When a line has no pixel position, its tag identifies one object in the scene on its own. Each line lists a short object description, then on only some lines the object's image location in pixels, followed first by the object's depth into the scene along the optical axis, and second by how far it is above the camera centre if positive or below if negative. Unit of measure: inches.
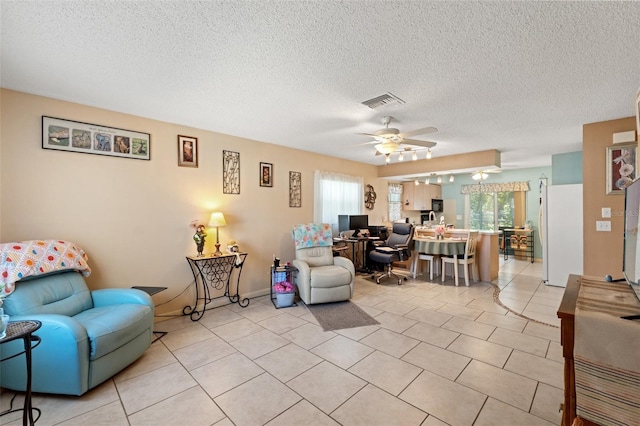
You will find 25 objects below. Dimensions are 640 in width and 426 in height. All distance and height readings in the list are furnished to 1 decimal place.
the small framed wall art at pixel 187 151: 141.3 +32.0
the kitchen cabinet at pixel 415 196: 308.7 +17.1
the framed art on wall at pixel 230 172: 158.9 +23.2
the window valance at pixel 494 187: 282.0 +26.3
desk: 213.8 -39.1
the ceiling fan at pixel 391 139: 122.3 +34.1
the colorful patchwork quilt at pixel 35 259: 83.6 -16.9
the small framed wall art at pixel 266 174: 176.6 +24.3
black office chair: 196.4 -28.8
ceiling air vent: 105.3 +45.0
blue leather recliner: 74.9 -36.9
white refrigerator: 177.5 -14.5
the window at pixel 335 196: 209.6 +12.3
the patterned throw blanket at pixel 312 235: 171.9 -16.0
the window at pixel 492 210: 298.2 +1.0
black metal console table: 140.8 -37.5
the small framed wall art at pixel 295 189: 193.3 +15.9
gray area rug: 125.8 -53.3
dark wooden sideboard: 47.9 -26.2
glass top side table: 57.0 -26.5
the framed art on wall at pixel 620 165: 126.7 +22.2
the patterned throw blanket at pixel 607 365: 40.0 -24.2
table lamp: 142.0 -5.6
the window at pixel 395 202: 295.7 +10.2
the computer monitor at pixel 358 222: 220.2 -9.7
